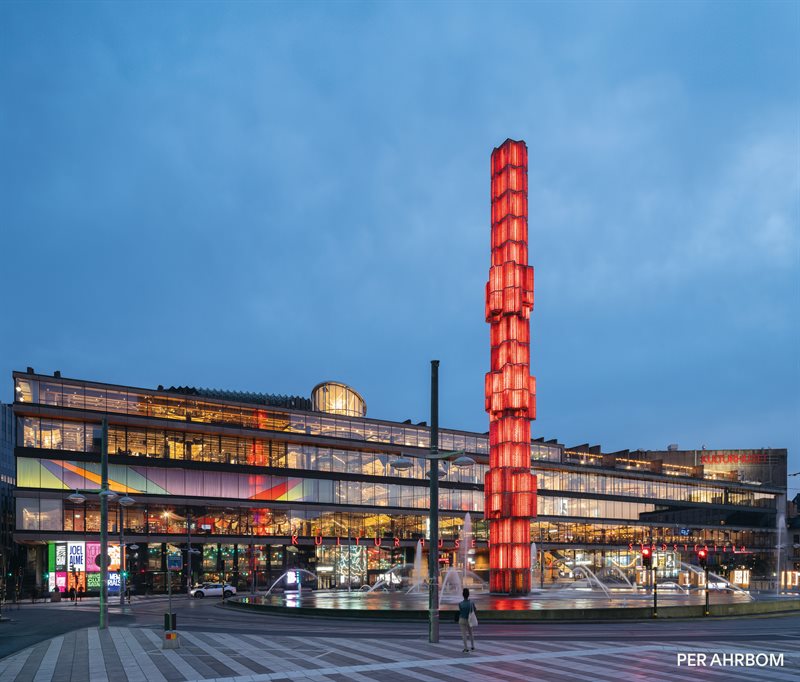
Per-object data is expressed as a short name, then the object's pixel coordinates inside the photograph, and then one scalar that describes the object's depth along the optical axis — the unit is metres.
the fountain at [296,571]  86.79
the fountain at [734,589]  61.00
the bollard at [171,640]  27.89
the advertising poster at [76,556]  82.50
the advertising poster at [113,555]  71.00
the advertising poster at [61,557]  82.12
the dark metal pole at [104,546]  34.41
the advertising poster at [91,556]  83.06
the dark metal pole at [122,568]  61.29
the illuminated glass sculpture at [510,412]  58.56
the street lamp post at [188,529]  81.44
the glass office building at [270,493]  82.69
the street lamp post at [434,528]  27.06
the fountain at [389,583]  76.62
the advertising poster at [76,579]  82.06
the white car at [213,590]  76.44
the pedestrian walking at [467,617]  25.98
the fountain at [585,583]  71.56
